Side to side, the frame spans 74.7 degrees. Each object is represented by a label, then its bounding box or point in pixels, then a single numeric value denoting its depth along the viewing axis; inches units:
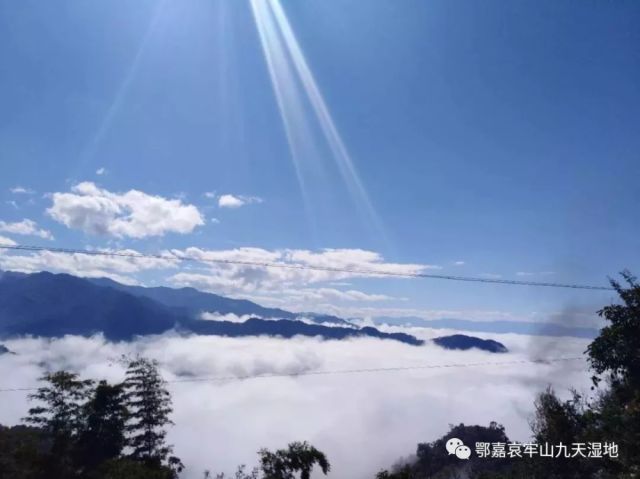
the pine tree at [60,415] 954.7
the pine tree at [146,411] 1080.2
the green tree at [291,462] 880.9
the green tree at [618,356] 861.2
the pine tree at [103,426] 999.0
